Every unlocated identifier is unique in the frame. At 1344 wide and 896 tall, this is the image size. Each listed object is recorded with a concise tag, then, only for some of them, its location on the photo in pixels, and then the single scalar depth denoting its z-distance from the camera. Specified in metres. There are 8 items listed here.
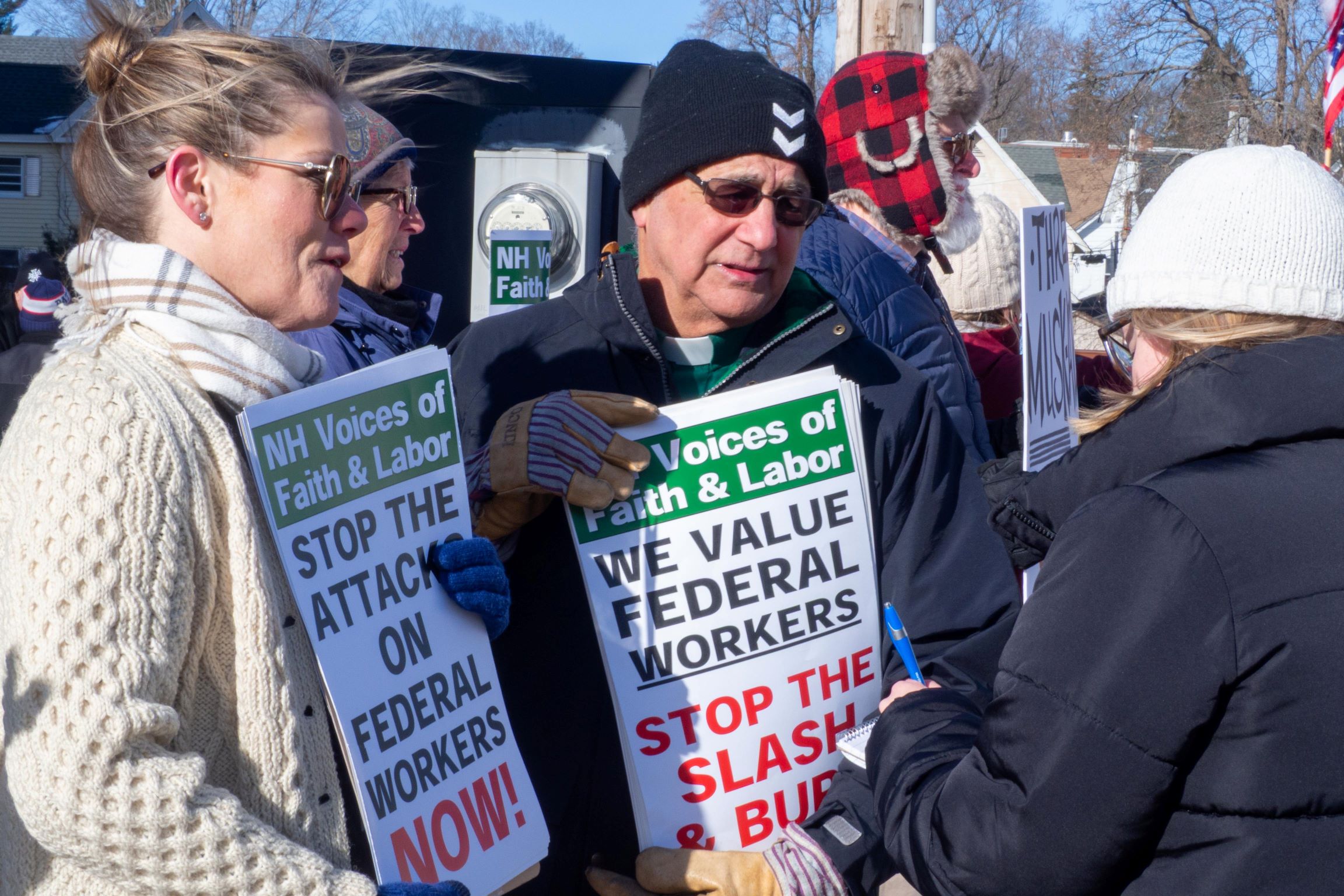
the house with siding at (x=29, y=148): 29.42
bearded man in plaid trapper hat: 3.59
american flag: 6.64
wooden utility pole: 4.97
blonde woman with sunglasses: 1.40
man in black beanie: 2.14
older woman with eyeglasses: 3.46
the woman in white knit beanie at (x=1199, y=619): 1.49
